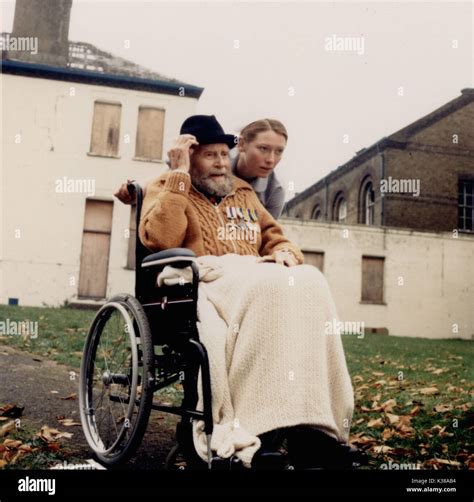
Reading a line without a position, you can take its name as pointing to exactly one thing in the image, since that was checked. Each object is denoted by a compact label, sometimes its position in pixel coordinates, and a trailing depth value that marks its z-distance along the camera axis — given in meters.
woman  3.21
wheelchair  2.35
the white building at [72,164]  15.34
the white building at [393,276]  19.94
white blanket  2.24
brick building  23.27
